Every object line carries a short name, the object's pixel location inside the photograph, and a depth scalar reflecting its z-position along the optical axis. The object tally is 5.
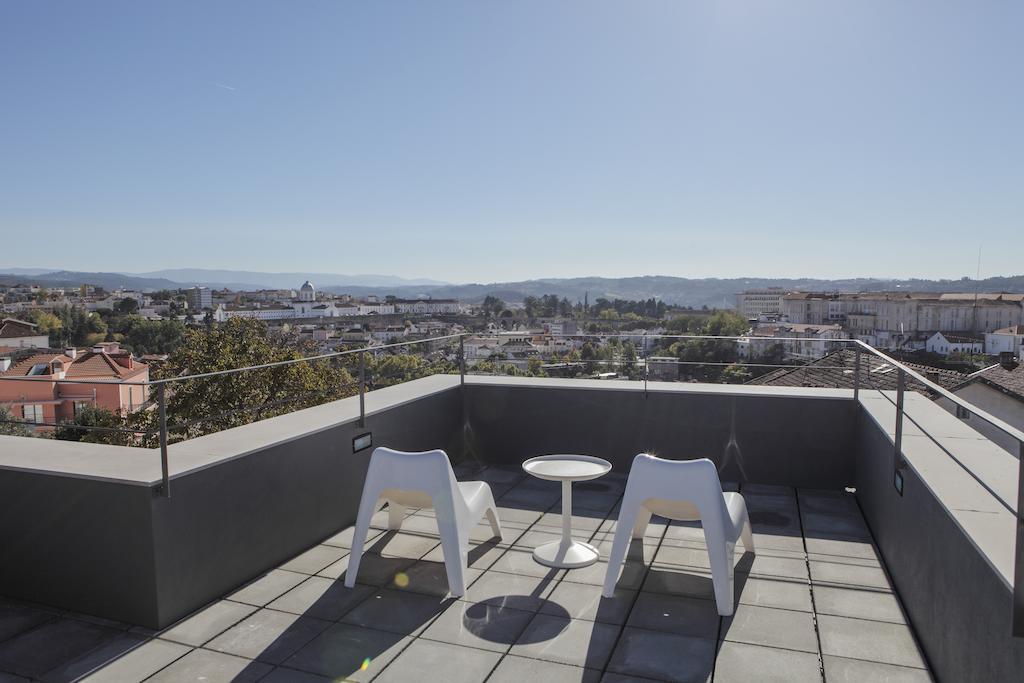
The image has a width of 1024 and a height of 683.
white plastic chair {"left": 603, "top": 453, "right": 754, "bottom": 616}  2.86
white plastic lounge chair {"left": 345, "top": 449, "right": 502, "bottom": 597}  3.04
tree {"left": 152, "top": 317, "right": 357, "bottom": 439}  10.80
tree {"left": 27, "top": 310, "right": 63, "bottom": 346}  41.02
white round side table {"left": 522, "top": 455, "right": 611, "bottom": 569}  3.49
